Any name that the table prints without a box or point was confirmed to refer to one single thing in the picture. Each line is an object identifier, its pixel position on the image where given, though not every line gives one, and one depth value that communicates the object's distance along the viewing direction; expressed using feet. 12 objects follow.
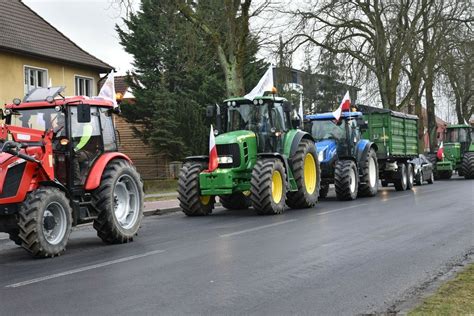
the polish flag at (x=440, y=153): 107.76
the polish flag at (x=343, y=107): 64.69
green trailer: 76.18
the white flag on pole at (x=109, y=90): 36.52
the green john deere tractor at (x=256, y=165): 47.24
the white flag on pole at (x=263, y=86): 52.12
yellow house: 82.89
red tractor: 28.63
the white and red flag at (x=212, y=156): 47.62
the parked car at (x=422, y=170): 88.22
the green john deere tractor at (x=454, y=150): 107.14
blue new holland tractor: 60.90
